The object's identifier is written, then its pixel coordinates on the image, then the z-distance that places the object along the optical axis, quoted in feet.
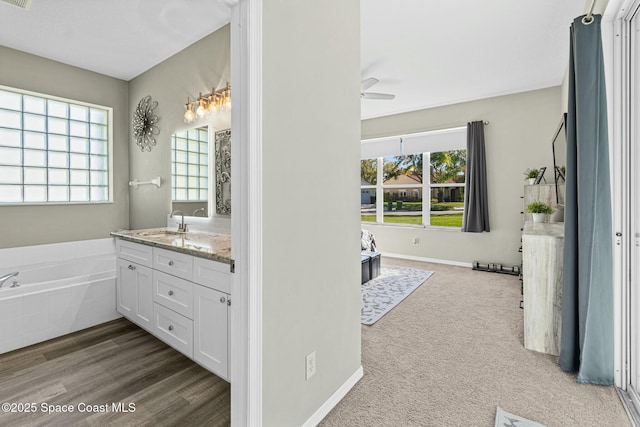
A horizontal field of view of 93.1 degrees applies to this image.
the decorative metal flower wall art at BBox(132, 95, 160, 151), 12.12
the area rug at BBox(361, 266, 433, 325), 10.09
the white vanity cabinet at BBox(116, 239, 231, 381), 5.95
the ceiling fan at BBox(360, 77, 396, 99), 11.39
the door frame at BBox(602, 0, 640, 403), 6.00
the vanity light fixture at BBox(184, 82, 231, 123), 9.30
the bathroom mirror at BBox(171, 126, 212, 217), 10.09
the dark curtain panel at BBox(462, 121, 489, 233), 15.74
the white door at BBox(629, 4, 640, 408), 5.87
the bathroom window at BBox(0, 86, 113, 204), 10.61
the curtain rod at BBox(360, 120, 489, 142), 16.38
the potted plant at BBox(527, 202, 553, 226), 10.37
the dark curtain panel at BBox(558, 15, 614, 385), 6.00
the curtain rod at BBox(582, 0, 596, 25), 6.04
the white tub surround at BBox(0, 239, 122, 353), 7.77
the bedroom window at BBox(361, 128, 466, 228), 17.52
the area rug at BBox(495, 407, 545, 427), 5.05
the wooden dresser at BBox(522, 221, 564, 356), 7.27
